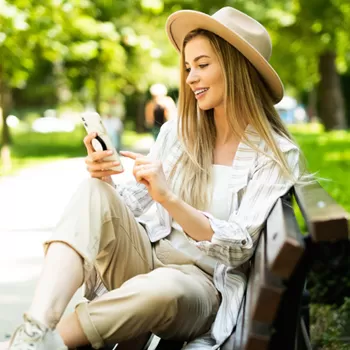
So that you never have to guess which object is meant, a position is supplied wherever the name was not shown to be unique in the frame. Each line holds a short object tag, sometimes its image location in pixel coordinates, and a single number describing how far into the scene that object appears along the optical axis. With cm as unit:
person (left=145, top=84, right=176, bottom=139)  1899
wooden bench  245
